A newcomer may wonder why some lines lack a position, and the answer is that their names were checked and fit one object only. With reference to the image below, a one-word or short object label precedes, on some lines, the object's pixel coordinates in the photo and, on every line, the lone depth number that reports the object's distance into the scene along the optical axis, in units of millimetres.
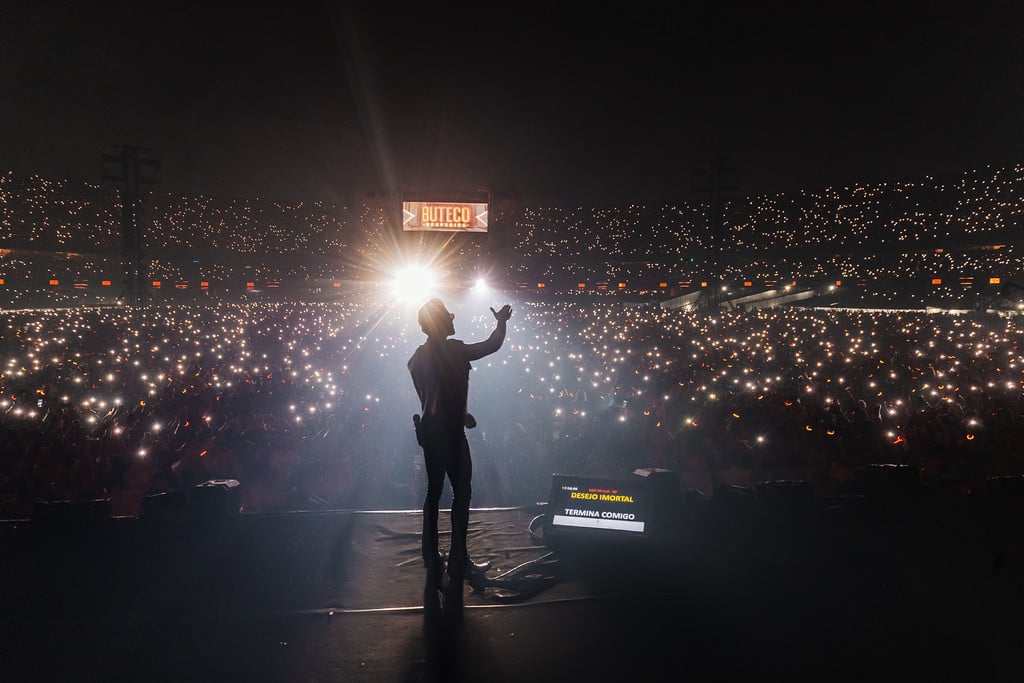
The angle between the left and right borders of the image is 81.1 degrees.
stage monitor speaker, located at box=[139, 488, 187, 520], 4969
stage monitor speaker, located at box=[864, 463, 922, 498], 5797
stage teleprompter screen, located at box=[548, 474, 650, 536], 4883
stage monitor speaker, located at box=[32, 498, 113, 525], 4801
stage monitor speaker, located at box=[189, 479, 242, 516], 5125
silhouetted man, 4188
